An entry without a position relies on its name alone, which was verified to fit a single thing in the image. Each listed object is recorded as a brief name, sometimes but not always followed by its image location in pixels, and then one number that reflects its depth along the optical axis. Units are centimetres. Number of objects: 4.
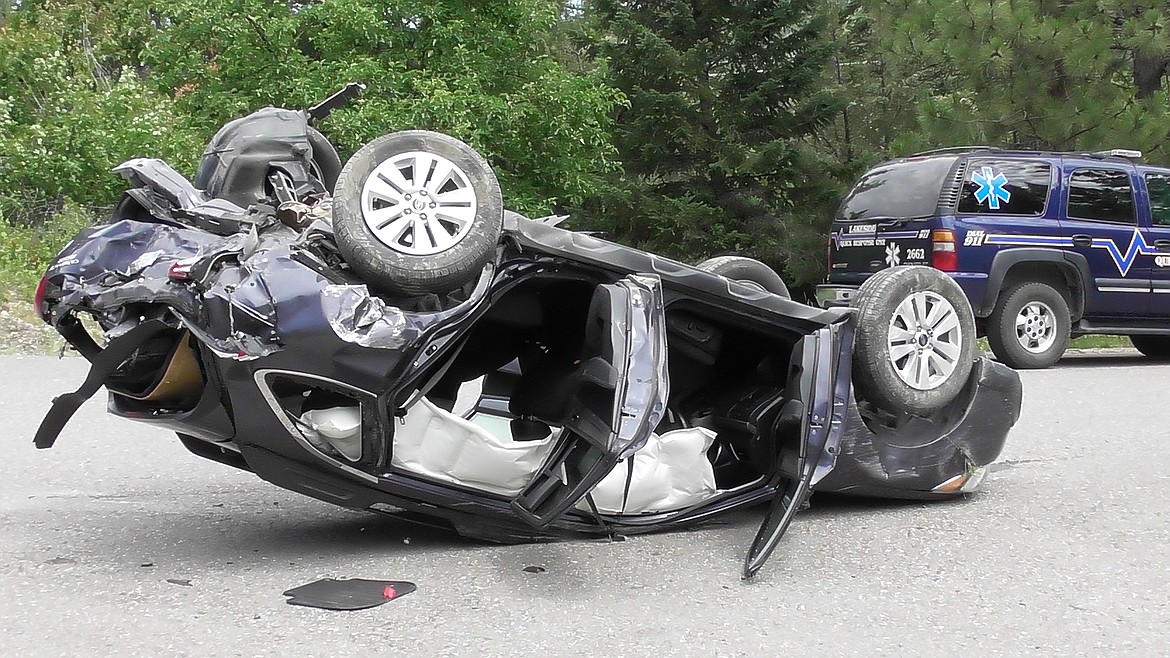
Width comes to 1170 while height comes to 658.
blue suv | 1017
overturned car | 350
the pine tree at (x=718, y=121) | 1756
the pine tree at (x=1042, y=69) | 1459
